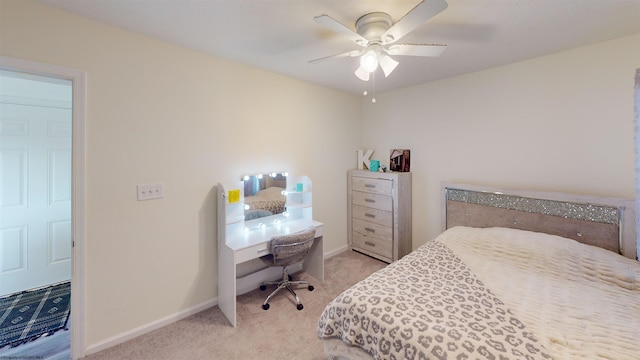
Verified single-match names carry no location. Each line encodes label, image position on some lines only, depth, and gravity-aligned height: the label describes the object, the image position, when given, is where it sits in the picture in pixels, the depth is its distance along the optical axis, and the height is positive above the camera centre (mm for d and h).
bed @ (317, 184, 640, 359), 1138 -692
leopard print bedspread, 1102 -713
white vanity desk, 2223 -534
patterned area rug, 2027 -1206
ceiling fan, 1455 +883
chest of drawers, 3184 -447
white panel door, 2572 -145
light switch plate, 2008 -77
